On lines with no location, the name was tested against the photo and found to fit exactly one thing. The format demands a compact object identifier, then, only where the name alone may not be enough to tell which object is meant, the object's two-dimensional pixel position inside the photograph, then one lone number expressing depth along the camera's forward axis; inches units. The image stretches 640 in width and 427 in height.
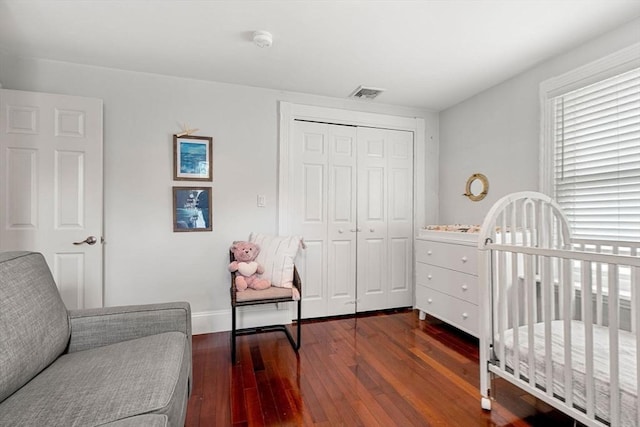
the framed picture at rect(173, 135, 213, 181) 103.2
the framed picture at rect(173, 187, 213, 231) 103.4
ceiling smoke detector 76.6
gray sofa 36.5
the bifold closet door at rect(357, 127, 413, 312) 126.3
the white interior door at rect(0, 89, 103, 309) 85.8
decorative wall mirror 113.5
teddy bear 92.8
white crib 44.8
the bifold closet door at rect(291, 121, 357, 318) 117.6
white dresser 94.5
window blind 73.0
